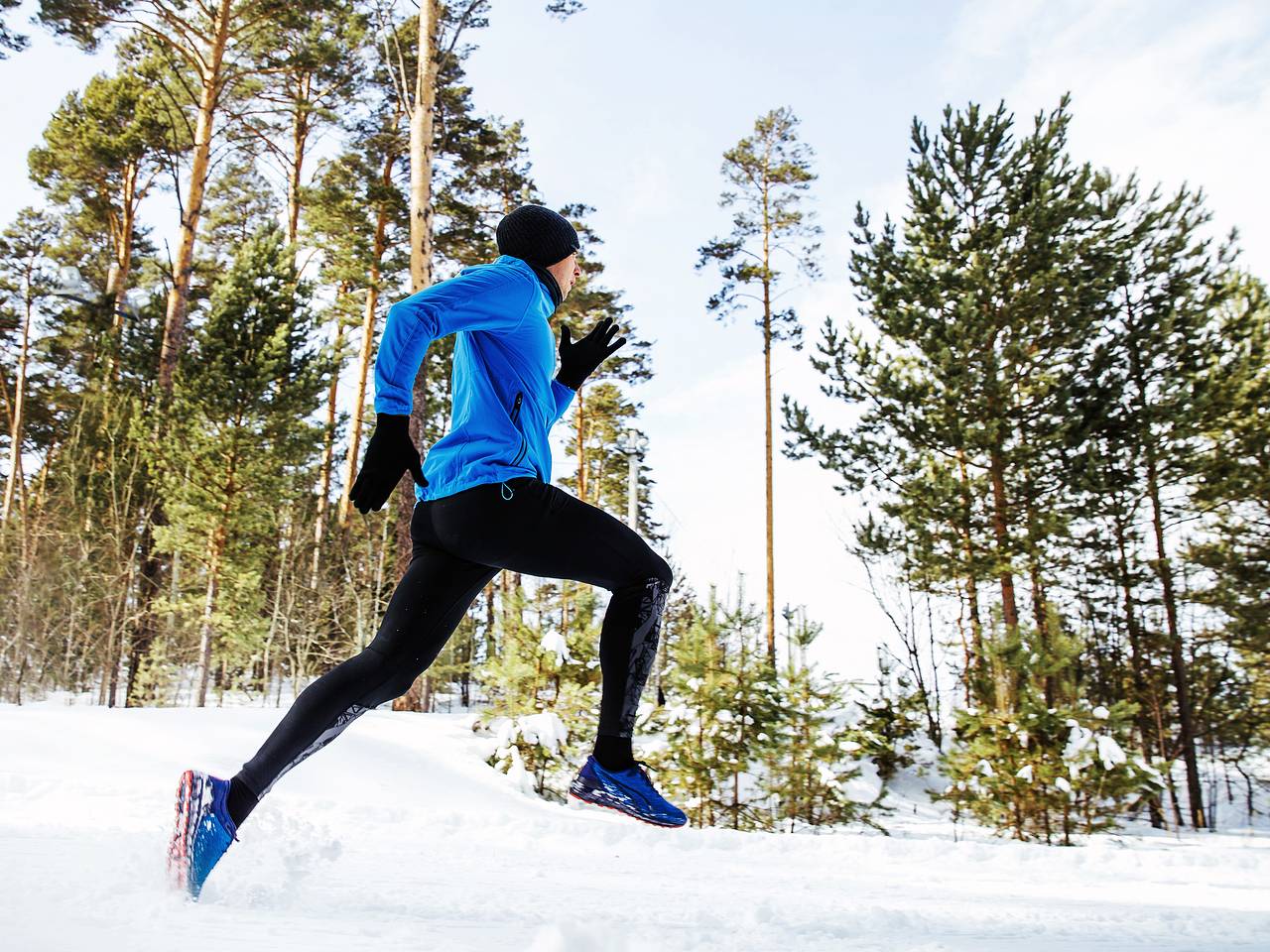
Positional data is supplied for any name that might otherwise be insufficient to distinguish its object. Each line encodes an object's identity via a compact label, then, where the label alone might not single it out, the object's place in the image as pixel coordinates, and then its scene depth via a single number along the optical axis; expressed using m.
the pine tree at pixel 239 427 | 12.37
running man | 1.93
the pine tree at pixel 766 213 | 19.81
